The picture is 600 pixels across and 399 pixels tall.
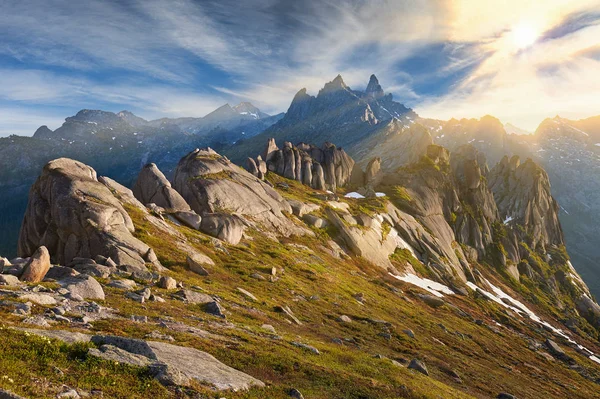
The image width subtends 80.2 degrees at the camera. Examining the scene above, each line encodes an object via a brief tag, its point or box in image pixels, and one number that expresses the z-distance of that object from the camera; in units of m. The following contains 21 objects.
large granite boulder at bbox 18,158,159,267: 40.47
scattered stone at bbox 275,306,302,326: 38.06
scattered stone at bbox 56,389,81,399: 12.02
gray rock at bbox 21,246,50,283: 28.05
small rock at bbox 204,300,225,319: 30.94
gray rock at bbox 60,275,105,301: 26.30
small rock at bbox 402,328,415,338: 47.51
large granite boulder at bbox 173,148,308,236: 76.88
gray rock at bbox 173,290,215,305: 32.68
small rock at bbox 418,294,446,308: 77.00
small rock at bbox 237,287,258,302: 39.97
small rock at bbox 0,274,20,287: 25.05
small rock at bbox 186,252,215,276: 43.66
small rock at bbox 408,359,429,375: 32.91
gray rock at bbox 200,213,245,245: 62.66
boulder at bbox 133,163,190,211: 68.19
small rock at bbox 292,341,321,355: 27.42
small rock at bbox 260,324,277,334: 30.45
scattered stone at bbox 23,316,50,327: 18.65
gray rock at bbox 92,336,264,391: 15.76
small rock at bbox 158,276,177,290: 34.25
